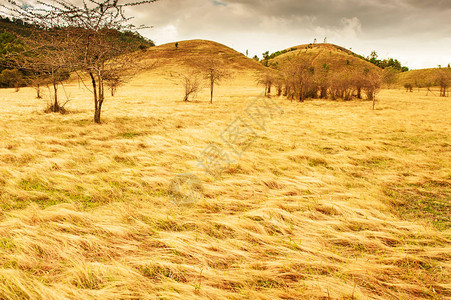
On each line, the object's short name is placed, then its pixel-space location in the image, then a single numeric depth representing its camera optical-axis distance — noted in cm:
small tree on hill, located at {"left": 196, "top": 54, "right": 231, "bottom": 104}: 2217
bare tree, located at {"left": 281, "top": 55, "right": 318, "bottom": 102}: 2423
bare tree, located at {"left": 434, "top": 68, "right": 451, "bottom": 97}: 3581
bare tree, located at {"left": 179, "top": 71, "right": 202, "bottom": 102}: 2302
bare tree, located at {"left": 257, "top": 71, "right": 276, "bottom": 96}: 2989
